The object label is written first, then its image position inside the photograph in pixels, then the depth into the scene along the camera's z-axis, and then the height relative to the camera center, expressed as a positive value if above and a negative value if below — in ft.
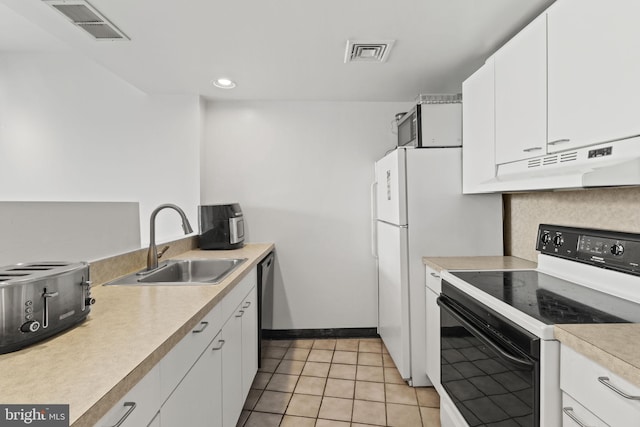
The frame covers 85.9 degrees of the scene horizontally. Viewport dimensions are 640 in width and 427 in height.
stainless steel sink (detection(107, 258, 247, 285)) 6.98 -1.27
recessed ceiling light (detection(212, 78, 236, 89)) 8.80 +3.34
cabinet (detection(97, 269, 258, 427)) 2.89 -1.91
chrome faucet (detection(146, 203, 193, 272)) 6.37 -0.75
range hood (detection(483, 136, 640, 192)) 3.68 +0.53
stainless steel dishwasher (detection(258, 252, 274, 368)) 8.33 -1.84
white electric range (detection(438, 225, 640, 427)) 3.61 -1.31
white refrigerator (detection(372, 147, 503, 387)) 7.51 -0.34
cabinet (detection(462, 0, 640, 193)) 3.70 +1.42
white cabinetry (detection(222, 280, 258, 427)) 5.36 -2.66
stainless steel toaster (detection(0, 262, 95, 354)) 2.86 -0.81
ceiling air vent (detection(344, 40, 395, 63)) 6.69 +3.28
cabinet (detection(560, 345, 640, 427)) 2.65 -1.59
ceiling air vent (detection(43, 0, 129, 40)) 5.30 +3.22
